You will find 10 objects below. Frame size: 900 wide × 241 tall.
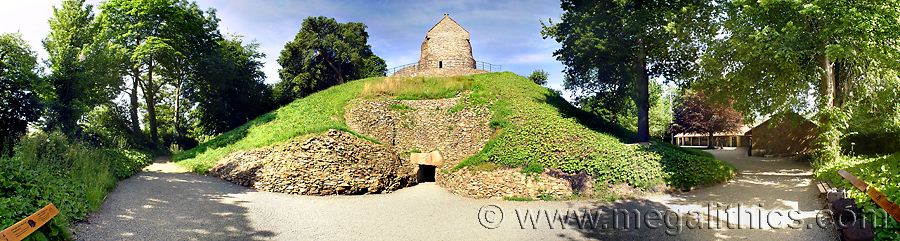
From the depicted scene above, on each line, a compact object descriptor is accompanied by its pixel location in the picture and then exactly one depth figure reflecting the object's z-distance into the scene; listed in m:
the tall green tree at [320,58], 36.28
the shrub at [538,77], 47.84
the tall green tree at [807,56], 12.12
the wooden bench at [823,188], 10.26
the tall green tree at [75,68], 16.48
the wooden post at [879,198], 4.78
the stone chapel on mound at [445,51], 31.64
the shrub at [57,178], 6.36
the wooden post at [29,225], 4.30
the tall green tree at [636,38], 17.86
